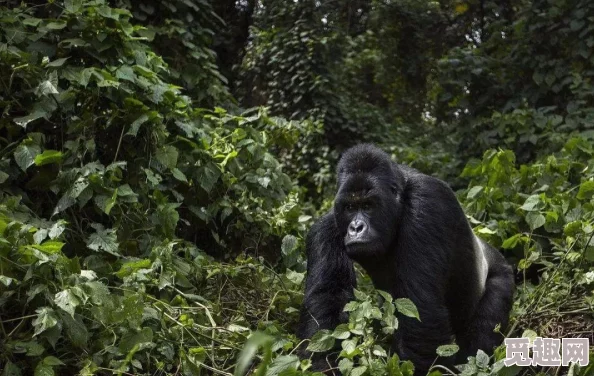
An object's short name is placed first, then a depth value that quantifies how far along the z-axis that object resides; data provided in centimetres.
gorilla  372
